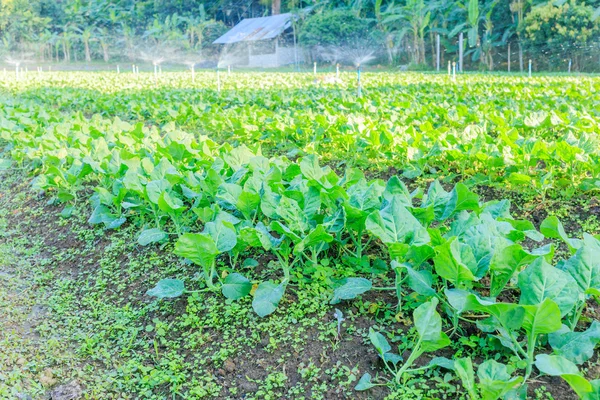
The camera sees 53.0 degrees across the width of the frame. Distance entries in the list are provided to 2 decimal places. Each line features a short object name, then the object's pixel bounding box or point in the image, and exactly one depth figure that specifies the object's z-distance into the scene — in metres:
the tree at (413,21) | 31.58
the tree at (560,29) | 24.80
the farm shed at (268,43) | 41.16
